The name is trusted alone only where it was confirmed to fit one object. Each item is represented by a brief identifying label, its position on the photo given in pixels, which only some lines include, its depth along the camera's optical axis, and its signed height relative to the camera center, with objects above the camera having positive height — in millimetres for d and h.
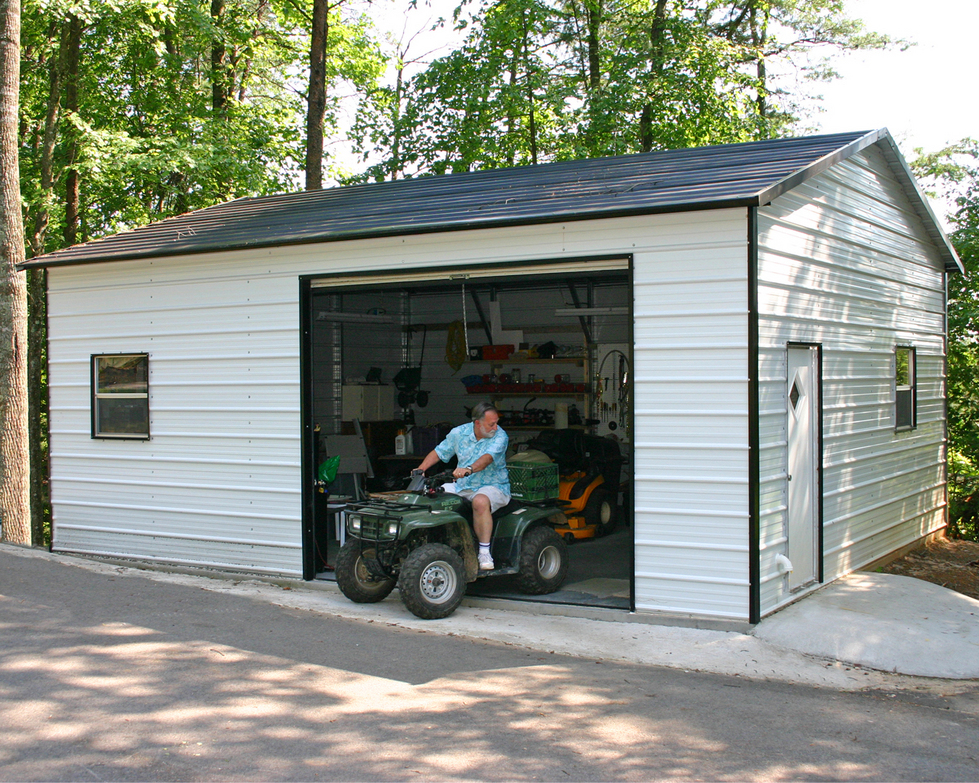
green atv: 6695 -1372
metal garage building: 6574 +314
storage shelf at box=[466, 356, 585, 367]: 12680 +300
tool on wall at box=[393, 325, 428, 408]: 13789 -81
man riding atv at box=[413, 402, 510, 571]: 7113 -700
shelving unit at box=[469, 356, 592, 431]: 12672 -151
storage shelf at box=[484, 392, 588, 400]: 12734 -200
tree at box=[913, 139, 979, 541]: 13430 +330
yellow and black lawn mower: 10062 -1168
